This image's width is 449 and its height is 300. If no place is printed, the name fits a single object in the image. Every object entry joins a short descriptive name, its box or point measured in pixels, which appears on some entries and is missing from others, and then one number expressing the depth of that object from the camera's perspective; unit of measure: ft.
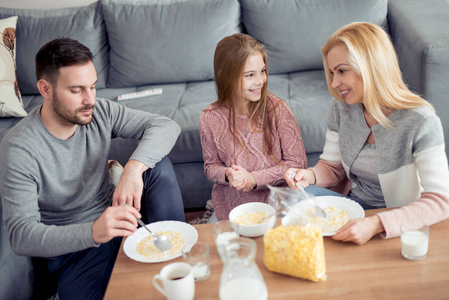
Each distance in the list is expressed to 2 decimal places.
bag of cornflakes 4.00
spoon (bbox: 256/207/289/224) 4.68
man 5.25
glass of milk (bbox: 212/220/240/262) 4.55
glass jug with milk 3.63
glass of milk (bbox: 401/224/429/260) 4.14
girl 6.60
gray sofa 8.75
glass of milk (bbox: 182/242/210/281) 4.23
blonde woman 4.66
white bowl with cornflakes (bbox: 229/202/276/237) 4.69
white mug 3.84
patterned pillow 9.39
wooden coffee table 3.91
